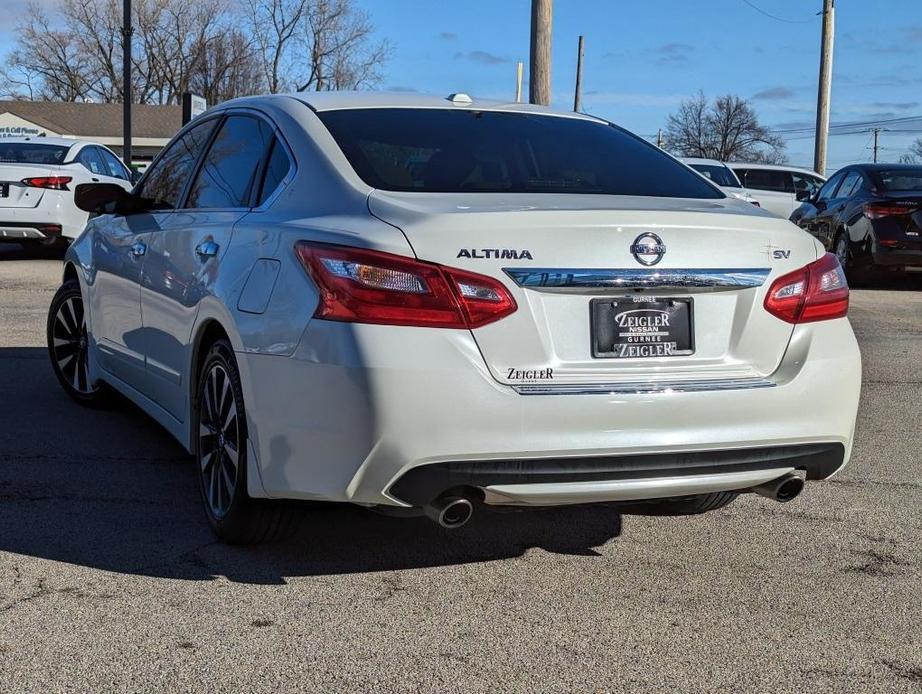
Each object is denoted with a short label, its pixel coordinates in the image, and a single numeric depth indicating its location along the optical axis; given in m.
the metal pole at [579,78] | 58.50
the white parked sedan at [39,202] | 15.26
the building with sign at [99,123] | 69.19
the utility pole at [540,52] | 17.73
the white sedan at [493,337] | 3.53
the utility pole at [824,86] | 29.86
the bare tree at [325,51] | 63.47
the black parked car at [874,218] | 14.14
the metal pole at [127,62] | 26.45
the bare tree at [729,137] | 91.56
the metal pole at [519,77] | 56.31
